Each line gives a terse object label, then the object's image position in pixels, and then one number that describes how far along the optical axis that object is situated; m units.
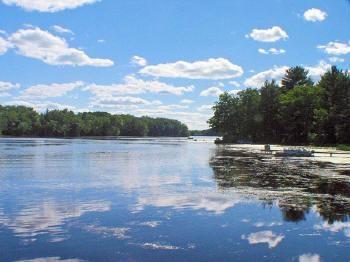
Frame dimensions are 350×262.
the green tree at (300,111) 107.94
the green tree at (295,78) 130.62
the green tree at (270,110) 125.22
